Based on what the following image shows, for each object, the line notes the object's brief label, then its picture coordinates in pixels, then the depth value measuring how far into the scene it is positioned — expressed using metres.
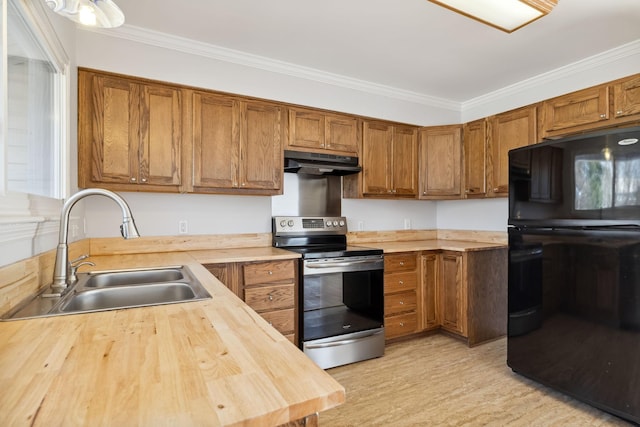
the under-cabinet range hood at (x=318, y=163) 2.94
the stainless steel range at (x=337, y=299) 2.61
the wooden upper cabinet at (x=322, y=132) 2.99
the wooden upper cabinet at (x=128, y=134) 2.27
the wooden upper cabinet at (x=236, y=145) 2.61
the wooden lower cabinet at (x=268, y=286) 2.37
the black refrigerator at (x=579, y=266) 1.83
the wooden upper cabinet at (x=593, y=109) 2.46
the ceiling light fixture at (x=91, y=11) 1.12
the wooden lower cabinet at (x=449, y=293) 3.07
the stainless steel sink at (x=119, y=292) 1.16
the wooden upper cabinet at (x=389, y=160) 3.36
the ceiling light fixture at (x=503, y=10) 1.74
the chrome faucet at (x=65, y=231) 1.33
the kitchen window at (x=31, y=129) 1.14
